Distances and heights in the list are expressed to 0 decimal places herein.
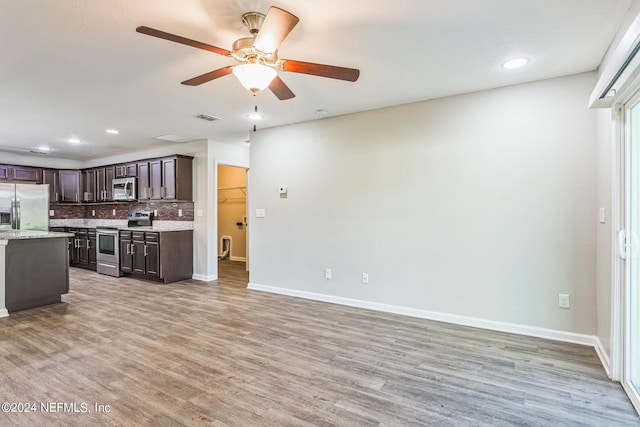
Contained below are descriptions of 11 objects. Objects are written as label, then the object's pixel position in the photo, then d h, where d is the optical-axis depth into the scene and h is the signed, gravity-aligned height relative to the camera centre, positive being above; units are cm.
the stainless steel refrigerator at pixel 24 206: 646 +17
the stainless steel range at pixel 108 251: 611 -71
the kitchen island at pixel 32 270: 394 -68
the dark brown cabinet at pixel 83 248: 666 -70
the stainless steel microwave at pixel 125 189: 625 +47
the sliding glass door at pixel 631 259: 219 -33
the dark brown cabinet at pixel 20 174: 649 +82
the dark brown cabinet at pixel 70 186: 727 +62
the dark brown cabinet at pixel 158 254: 550 -70
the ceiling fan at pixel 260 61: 188 +96
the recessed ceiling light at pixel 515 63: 272 +121
